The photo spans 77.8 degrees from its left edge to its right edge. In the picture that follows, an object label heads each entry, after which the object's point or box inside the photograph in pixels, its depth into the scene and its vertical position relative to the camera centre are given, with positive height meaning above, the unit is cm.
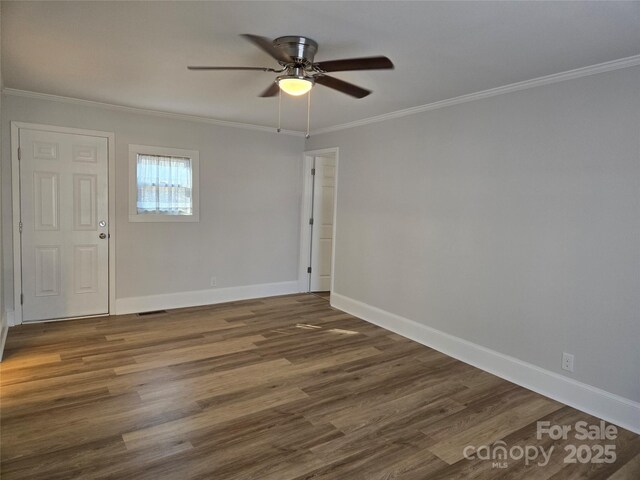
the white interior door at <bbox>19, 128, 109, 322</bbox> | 421 -27
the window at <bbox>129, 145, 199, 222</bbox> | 477 +24
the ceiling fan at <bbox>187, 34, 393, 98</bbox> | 234 +88
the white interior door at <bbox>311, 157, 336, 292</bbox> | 614 -21
